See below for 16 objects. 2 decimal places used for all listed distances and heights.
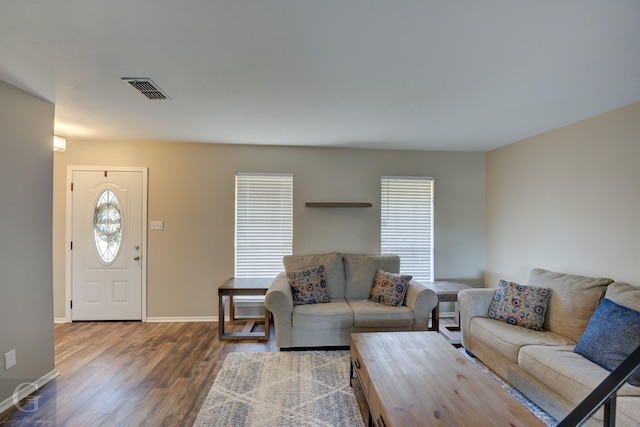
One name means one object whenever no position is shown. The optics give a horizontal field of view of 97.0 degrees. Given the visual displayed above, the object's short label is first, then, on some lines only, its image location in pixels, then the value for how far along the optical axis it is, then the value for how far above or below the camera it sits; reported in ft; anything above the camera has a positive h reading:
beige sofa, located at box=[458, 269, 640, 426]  5.91 -3.38
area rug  6.66 -4.82
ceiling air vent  6.84 +3.21
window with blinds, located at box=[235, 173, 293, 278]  13.21 -0.41
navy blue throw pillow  6.07 -2.66
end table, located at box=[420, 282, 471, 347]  10.97 -3.25
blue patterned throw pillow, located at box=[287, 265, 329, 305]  10.87 -2.80
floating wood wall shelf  13.00 +0.48
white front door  12.44 -1.39
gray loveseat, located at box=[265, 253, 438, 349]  10.06 -3.67
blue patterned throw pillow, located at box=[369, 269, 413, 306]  10.82 -2.87
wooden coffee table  4.68 -3.33
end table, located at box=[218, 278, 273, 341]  11.00 -3.46
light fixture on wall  10.64 +2.62
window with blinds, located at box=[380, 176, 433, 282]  13.74 -0.33
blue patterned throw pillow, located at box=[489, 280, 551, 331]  8.64 -2.82
